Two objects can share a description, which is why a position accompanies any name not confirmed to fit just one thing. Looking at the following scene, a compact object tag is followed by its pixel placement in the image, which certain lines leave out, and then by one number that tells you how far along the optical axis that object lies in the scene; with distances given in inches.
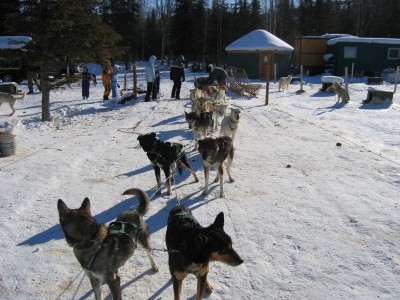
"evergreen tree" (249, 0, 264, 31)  1695.4
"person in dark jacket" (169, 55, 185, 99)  632.4
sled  732.0
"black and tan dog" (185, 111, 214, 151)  327.0
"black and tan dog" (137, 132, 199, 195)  216.5
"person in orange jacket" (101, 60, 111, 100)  632.4
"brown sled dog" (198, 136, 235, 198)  211.9
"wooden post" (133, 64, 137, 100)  634.7
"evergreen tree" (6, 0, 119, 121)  415.8
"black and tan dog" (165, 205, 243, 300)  104.7
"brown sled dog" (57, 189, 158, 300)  110.0
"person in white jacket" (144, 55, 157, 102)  611.2
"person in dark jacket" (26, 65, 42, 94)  726.5
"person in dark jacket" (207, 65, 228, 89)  602.5
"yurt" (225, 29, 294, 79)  1111.0
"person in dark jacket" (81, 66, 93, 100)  663.8
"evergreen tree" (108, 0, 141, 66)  1477.6
